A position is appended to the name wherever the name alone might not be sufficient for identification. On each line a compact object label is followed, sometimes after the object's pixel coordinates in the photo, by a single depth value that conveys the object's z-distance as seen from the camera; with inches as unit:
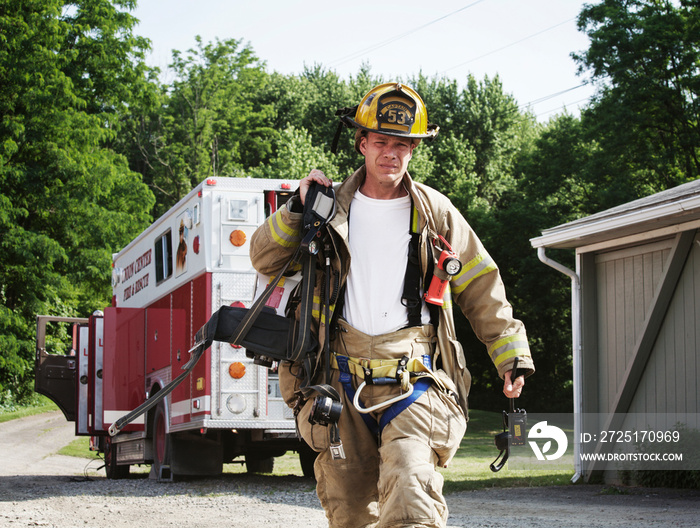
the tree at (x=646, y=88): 1020.5
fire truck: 400.8
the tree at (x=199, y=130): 1636.3
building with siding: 408.2
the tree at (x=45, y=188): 1076.5
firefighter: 142.3
